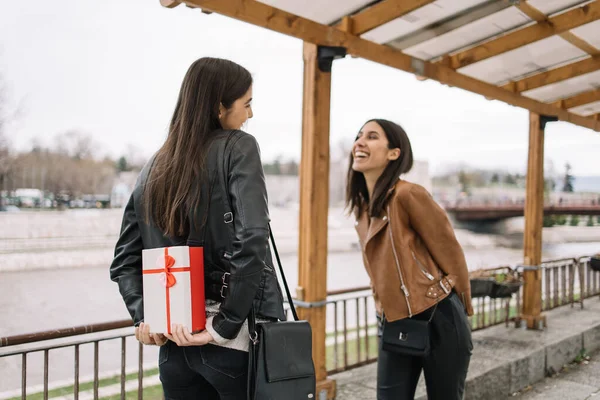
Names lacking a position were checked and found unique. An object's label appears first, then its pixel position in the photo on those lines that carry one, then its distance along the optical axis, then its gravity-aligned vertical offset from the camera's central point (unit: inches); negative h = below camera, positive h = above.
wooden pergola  106.7 +38.4
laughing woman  72.1 -13.1
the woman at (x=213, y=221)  43.1 -2.2
